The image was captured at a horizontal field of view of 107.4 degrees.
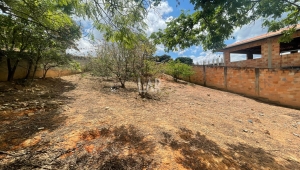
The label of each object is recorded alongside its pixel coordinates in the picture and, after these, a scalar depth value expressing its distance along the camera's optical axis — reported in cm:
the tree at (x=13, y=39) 304
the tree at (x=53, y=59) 429
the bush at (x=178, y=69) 839
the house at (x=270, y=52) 651
